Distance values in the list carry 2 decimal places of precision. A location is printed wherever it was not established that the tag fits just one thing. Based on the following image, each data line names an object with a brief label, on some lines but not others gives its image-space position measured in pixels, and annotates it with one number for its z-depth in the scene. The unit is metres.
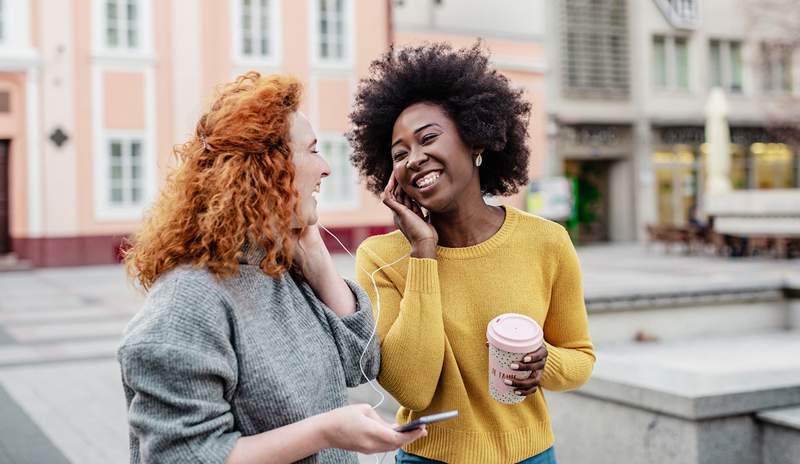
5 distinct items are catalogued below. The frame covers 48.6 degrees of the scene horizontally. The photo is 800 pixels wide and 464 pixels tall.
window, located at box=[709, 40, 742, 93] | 30.83
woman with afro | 2.12
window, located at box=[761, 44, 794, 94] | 31.22
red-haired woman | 1.60
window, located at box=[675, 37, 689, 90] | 30.14
